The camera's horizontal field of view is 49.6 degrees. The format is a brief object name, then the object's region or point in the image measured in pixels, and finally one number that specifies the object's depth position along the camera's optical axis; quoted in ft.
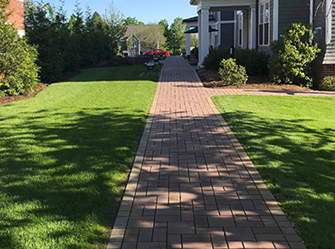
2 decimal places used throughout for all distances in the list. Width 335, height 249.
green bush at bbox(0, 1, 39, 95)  43.24
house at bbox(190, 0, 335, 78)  45.75
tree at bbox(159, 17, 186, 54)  225.97
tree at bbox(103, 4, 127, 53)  104.55
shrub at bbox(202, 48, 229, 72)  66.08
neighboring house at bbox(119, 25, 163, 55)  207.86
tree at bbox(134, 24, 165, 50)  243.81
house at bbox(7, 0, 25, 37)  58.49
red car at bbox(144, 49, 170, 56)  166.32
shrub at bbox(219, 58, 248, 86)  47.73
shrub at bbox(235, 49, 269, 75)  53.78
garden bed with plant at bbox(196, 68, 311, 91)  46.34
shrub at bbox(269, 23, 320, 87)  46.80
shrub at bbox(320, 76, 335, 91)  45.24
